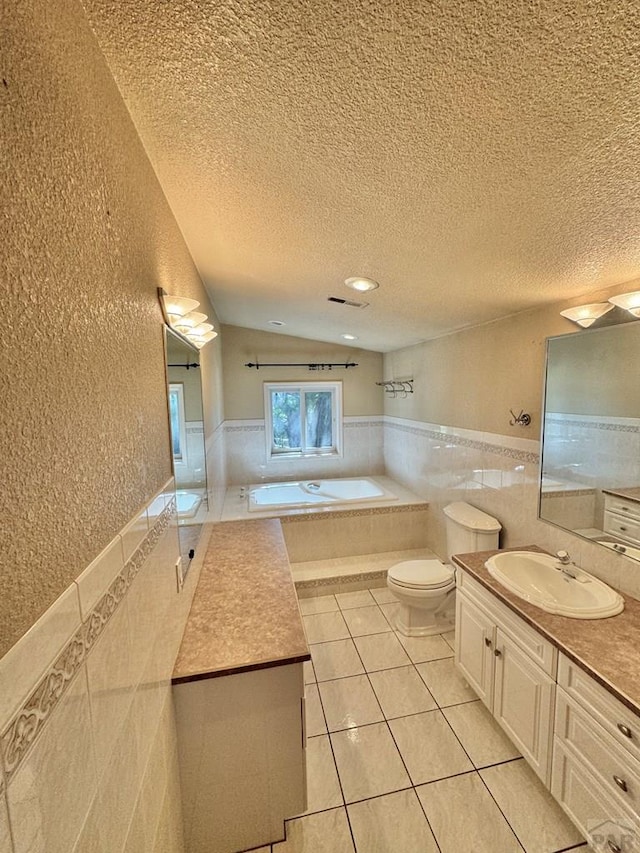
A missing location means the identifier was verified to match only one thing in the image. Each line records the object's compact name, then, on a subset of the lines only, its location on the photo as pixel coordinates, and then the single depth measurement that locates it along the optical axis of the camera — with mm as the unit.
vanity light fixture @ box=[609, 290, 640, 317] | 1477
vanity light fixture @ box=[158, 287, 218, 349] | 1232
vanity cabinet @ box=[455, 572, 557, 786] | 1408
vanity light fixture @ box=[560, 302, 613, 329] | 1679
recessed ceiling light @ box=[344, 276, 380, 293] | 1871
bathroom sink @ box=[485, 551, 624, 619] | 1460
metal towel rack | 3766
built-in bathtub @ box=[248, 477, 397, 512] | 3575
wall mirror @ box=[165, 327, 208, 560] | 1399
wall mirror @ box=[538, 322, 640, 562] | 1607
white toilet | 2354
